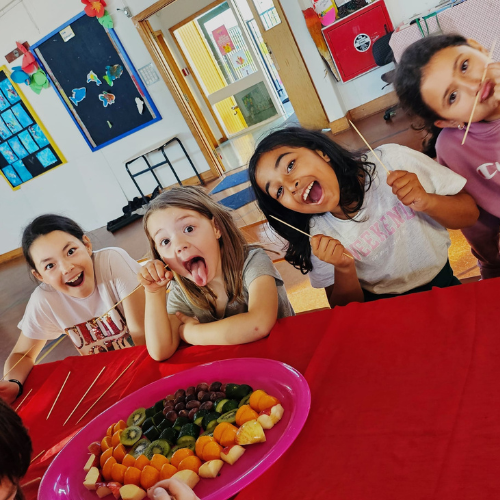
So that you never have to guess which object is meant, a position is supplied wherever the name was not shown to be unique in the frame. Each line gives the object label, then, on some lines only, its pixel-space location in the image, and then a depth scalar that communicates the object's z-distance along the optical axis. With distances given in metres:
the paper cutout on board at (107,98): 6.64
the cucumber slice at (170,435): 0.80
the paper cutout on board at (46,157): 7.33
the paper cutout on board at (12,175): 7.70
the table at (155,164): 6.73
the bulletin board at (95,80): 6.31
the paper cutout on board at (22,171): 7.59
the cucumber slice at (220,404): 0.82
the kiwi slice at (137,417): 0.91
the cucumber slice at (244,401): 0.81
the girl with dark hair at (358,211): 1.12
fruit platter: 0.69
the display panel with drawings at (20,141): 7.07
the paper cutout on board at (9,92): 7.01
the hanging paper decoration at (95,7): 5.98
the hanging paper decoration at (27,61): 6.55
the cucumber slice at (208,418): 0.80
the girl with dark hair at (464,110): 1.11
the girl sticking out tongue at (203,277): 1.12
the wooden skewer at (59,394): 1.20
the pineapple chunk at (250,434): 0.70
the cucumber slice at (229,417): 0.77
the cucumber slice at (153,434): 0.84
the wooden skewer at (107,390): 1.12
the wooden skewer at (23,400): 1.33
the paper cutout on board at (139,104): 6.63
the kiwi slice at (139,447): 0.81
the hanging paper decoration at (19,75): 6.73
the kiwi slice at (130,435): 0.84
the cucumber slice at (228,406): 0.81
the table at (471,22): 3.61
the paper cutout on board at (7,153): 7.55
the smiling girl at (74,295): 1.62
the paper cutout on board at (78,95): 6.66
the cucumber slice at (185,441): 0.77
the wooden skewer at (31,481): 0.91
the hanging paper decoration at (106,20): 6.07
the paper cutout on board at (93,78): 6.55
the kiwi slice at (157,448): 0.78
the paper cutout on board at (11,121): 7.25
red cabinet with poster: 4.71
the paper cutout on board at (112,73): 6.42
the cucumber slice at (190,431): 0.79
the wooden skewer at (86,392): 1.14
